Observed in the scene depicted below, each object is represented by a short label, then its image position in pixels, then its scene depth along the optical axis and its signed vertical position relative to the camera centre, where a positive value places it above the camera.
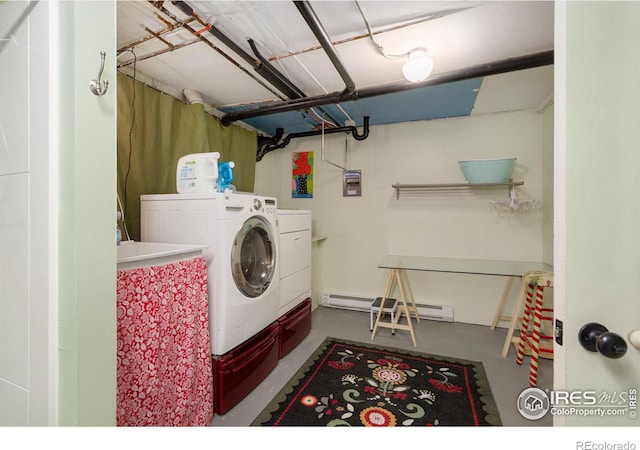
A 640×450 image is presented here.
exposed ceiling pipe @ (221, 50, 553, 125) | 1.65 +0.98
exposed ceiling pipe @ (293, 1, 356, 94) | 1.23 +0.97
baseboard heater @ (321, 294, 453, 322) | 3.03 -0.99
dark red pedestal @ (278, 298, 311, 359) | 2.24 -0.92
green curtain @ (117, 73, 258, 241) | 1.92 +0.68
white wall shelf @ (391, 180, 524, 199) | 2.68 +0.39
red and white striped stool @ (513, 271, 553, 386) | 1.92 -0.81
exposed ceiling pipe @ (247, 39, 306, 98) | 1.65 +1.06
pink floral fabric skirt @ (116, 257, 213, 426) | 1.12 -0.57
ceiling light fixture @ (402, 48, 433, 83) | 1.69 +0.97
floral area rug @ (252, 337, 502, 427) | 1.59 -1.14
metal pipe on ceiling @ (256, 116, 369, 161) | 3.32 +1.03
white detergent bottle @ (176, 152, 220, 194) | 1.78 +0.33
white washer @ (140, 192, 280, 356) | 1.60 -0.11
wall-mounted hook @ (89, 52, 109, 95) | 0.65 +0.34
